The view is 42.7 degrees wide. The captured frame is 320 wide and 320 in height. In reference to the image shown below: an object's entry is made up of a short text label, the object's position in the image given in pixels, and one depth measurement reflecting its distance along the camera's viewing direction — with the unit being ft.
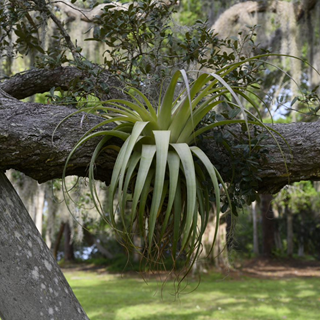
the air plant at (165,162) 4.77
